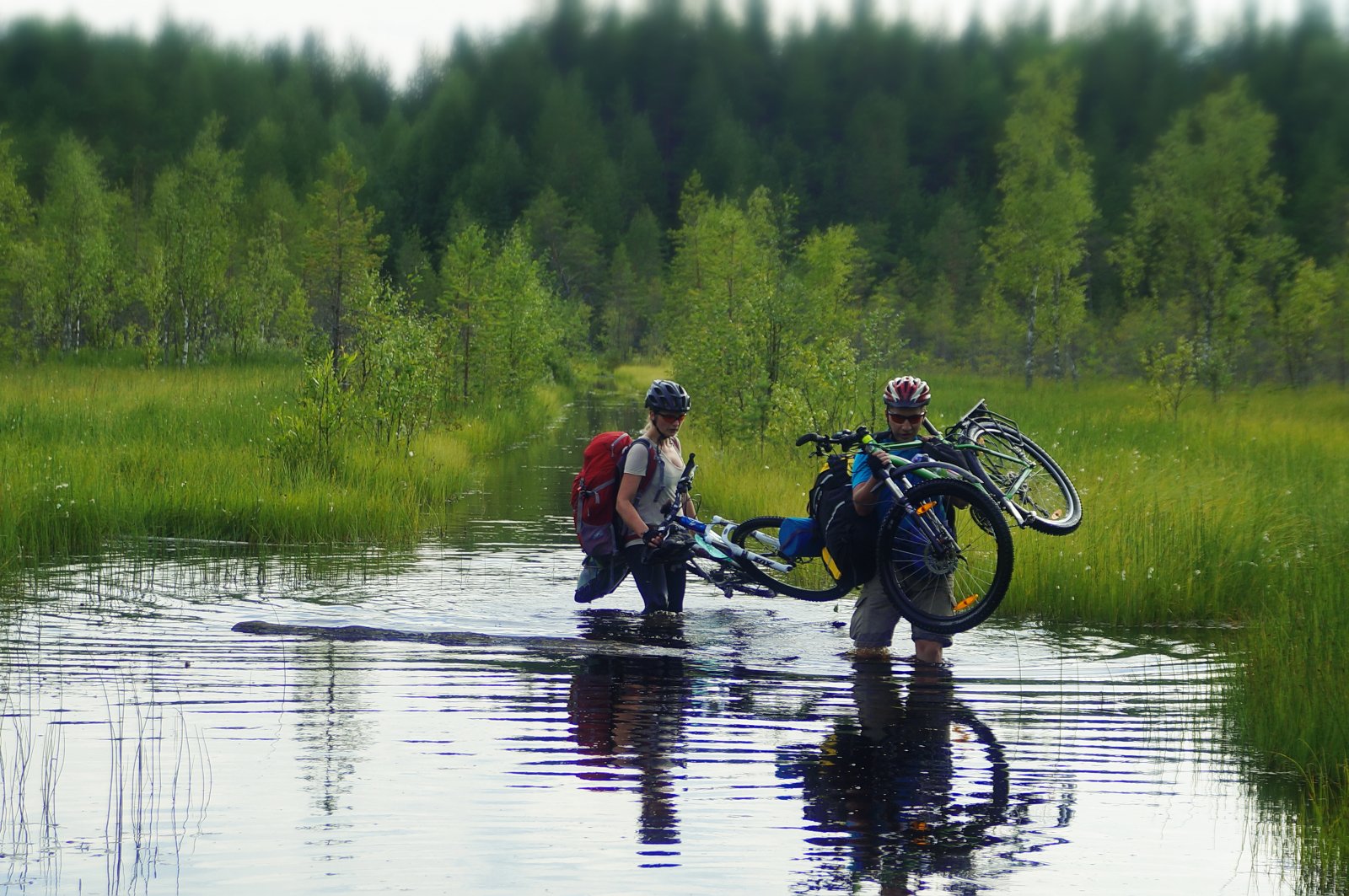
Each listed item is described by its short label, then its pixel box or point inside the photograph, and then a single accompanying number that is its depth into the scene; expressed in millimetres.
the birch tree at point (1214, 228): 46812
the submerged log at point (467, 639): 10016
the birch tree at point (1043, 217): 55625
